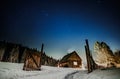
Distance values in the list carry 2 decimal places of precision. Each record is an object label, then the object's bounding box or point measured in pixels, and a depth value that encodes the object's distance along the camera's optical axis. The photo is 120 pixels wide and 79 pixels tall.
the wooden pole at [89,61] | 5.05
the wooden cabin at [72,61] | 13.75
